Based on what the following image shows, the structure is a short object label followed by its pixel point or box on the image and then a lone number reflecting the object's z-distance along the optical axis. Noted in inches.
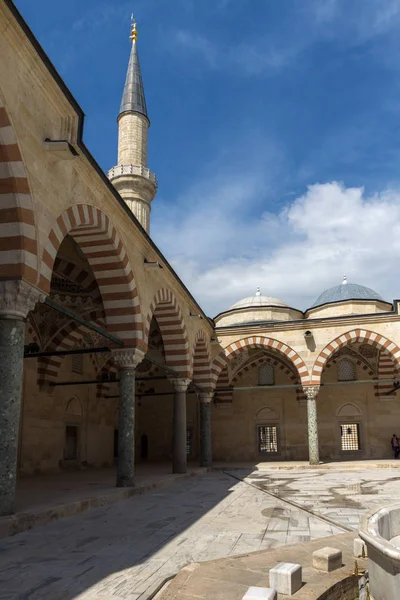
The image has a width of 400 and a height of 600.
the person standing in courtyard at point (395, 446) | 753.6
